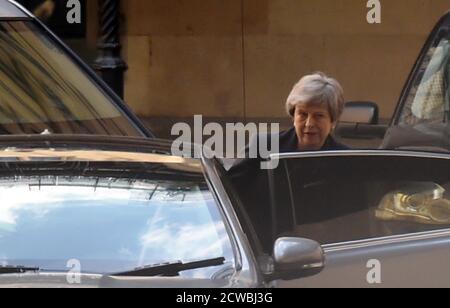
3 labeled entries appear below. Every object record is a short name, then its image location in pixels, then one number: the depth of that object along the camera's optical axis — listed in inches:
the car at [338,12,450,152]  482.2
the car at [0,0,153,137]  457.1
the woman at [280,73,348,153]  415.8
